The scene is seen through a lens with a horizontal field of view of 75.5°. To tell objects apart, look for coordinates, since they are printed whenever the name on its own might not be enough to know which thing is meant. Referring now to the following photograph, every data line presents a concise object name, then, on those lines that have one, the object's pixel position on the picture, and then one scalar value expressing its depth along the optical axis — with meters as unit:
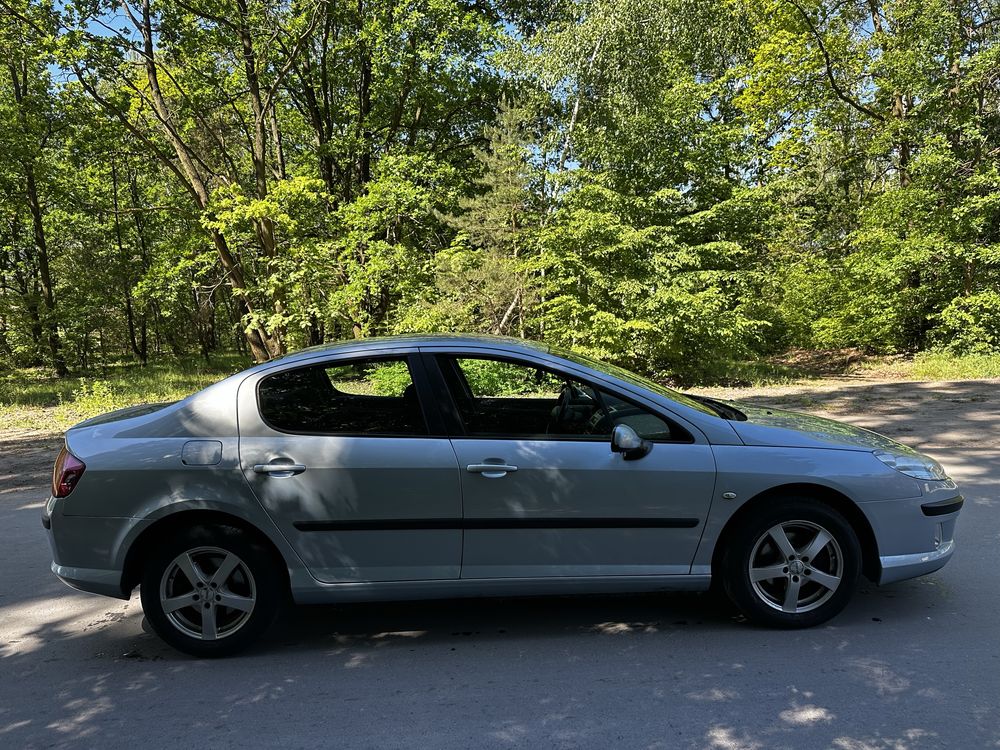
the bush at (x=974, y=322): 16.14
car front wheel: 3.35
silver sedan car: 3.22
